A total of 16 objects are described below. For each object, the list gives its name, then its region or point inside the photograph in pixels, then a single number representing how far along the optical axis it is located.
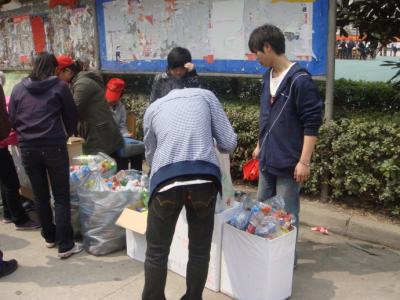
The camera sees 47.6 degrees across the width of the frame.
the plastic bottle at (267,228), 2.80
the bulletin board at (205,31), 3.99
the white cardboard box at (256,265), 2.77
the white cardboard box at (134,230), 3.44
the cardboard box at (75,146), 4.30
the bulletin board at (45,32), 6.15
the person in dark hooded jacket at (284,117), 2.86
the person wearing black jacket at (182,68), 3.32
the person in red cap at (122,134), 4.63
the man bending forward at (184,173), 2.42
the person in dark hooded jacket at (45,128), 3.43
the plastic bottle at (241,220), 2.89
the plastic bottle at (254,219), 2.85
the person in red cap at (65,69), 4.00
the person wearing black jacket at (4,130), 3.38
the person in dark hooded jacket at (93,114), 4.10
